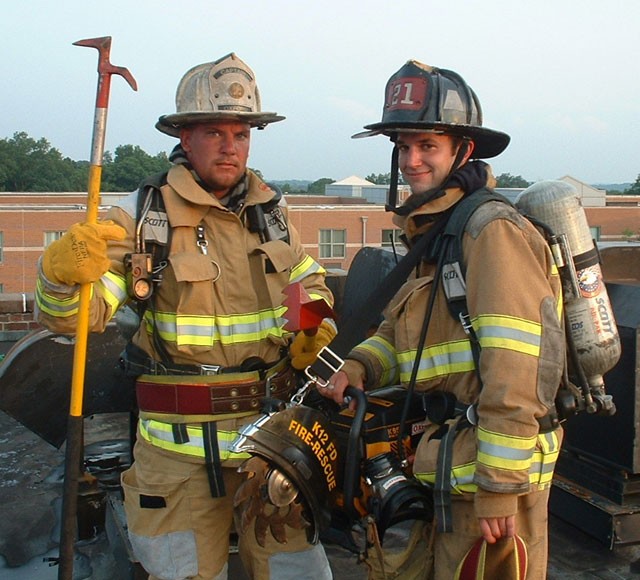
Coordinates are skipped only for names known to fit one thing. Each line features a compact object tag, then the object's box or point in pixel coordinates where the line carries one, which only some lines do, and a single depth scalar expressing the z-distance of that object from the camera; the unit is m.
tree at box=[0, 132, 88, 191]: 61.38
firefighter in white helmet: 3.01
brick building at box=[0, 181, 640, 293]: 39.12
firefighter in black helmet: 2.32
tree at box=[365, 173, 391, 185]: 86.00
